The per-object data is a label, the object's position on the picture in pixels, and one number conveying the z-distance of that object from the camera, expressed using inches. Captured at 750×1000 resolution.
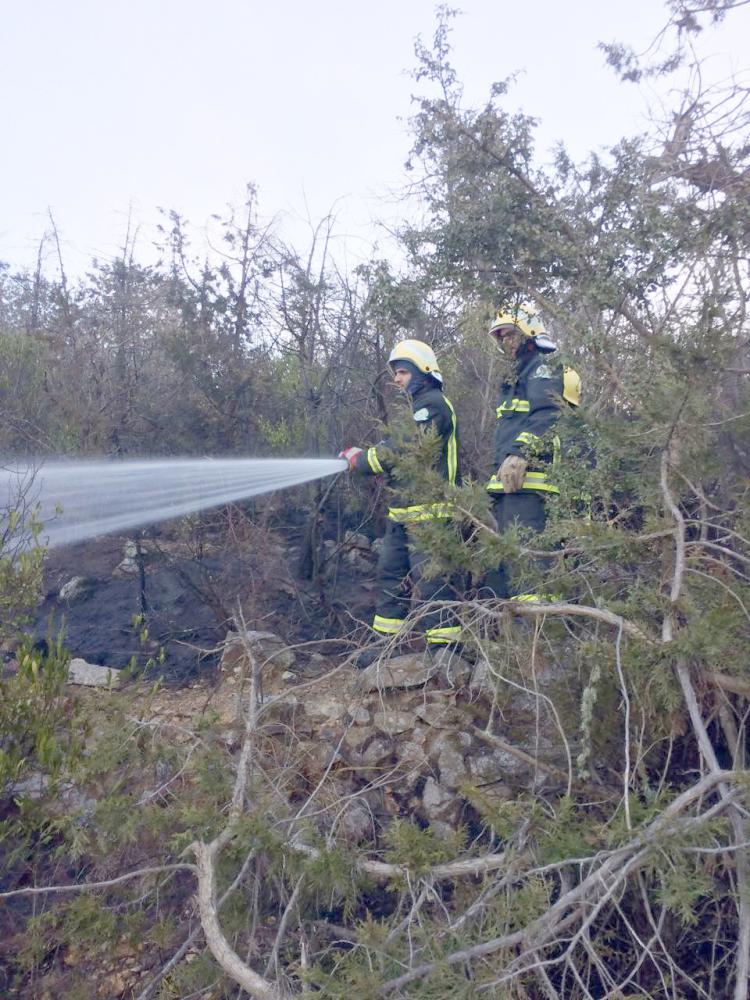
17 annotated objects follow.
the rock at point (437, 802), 143.3
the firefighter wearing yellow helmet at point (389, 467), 193.5
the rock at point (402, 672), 154.3
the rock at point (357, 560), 252.7
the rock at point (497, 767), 142.3
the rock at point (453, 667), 159.2
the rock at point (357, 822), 136.6
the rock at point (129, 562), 235.8
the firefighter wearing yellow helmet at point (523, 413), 182.1
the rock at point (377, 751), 155.9
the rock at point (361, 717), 165.5
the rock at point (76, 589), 233.1
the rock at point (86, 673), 196.4
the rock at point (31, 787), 129.3
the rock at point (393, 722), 161.0
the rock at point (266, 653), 197.8
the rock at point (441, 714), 151.2
